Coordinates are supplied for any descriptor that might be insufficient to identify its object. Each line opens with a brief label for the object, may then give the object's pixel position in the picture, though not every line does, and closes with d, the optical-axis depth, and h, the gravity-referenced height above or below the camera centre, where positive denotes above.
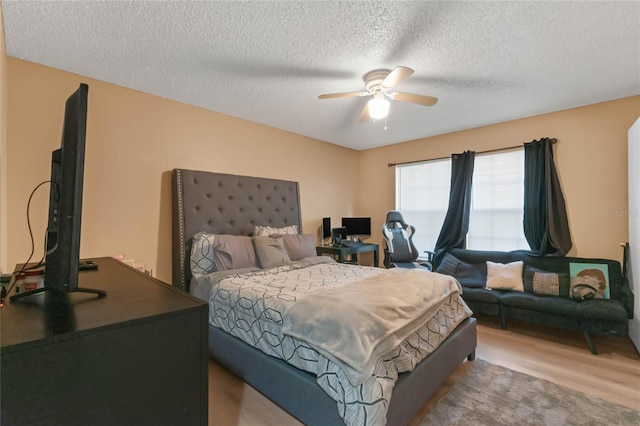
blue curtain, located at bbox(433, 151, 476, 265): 3.97 +0.12
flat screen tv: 0.95 +0.01
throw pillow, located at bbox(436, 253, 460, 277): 3.79 -0.69
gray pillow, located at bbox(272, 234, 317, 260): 3.34 -0.39
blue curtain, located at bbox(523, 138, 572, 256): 3.29 +0.10
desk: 4.09 -0.54
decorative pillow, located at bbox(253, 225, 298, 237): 3.45 -0.22
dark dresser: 0.64 -0.38
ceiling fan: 2.39 +0.99
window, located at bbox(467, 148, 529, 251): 3.67 +0.14
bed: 1.57 -0.92
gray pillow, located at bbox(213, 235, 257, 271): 2.84 -0.41
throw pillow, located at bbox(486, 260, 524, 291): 3.23 -0.72
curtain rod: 3.36 +0.83
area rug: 1.76 -1.26
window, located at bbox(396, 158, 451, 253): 4.36 +0.27
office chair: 4.20 -0.48
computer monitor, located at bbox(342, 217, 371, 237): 4.80 -0.20
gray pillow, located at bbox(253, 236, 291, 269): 2.98 -0.42
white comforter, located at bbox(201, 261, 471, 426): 1.39 -0.79
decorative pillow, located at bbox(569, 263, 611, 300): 2.84 -0.68
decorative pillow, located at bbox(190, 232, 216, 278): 2.84 -0.45
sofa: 2.63 -0.82
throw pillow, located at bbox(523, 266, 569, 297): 3.02 -0.74
